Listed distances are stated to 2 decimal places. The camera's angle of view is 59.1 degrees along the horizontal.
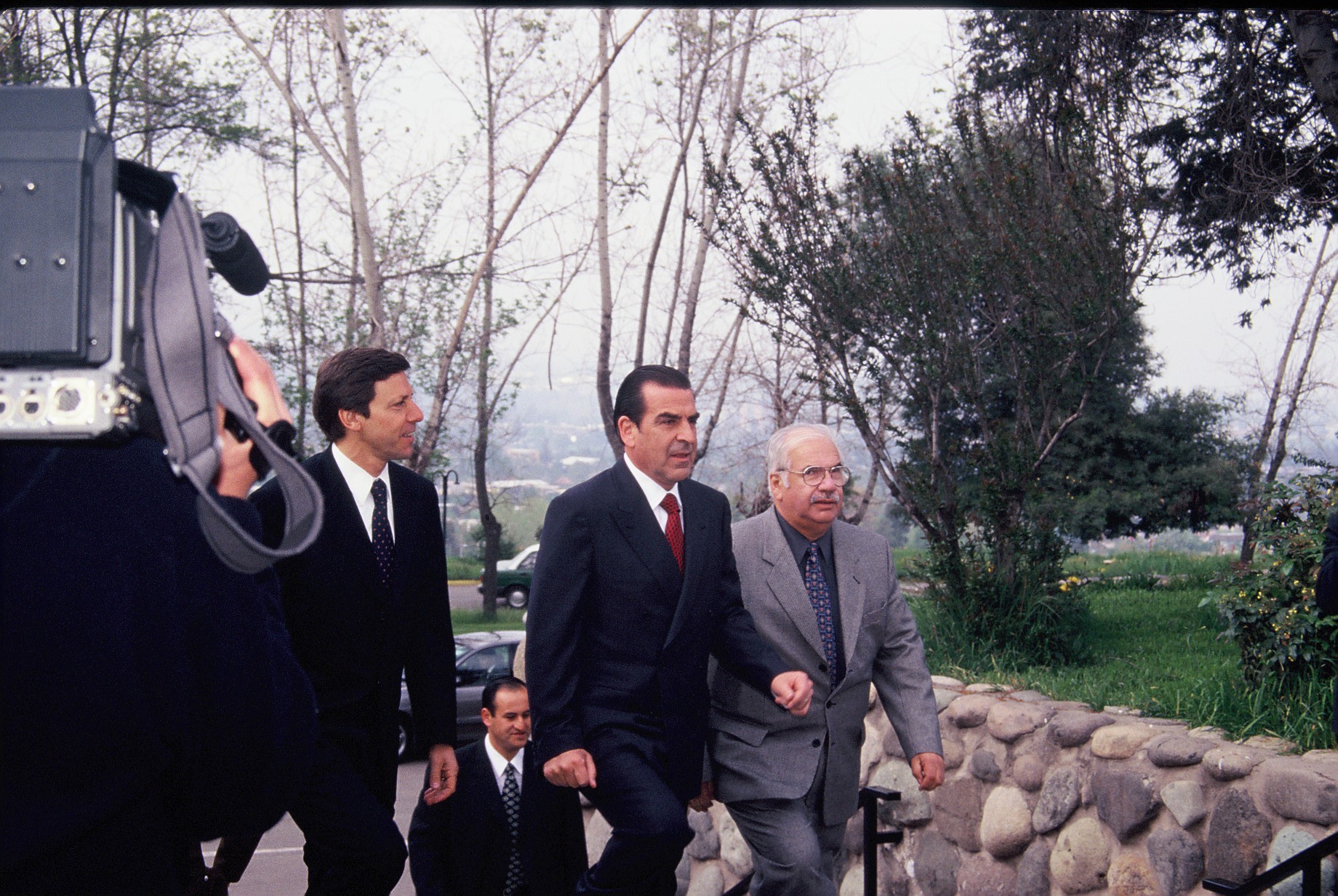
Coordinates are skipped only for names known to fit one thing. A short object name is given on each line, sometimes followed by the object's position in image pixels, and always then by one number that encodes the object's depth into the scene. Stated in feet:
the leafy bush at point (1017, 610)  24.73
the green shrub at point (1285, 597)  17.93
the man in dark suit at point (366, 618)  11.05
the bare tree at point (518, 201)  44.55
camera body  4.34
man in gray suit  13.33
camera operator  4.90
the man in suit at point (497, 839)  14.26
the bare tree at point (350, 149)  40.42
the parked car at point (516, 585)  114.73
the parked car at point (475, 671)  45.44
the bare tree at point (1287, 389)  59.21
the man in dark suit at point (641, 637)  11.97
